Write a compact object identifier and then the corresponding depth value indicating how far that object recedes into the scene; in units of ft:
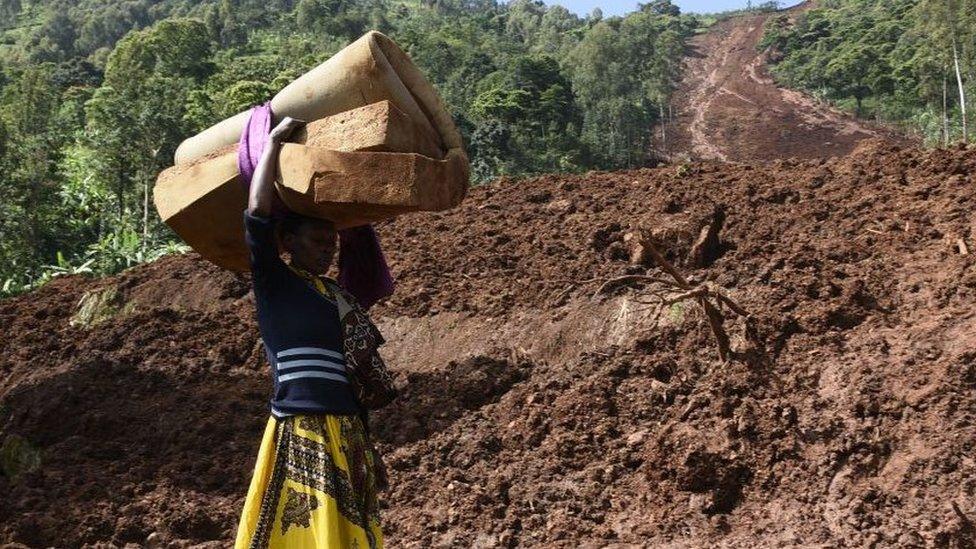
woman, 7.48
